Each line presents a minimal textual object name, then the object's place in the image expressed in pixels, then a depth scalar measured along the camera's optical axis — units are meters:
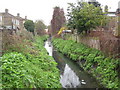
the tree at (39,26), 40.85
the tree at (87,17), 12.41
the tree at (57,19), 38.47
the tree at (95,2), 17.86
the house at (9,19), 30.63
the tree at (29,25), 30.67
